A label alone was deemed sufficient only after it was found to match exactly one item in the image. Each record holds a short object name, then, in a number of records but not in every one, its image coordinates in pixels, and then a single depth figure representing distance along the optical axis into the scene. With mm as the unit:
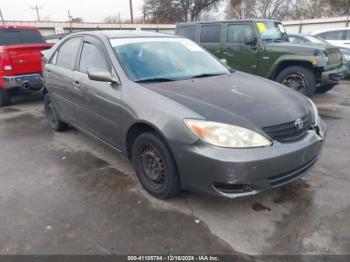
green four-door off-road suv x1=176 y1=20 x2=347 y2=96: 6570
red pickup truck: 6590
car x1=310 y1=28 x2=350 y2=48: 10352
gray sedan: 2473
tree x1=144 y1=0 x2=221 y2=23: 36125
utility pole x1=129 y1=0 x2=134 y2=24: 35175
